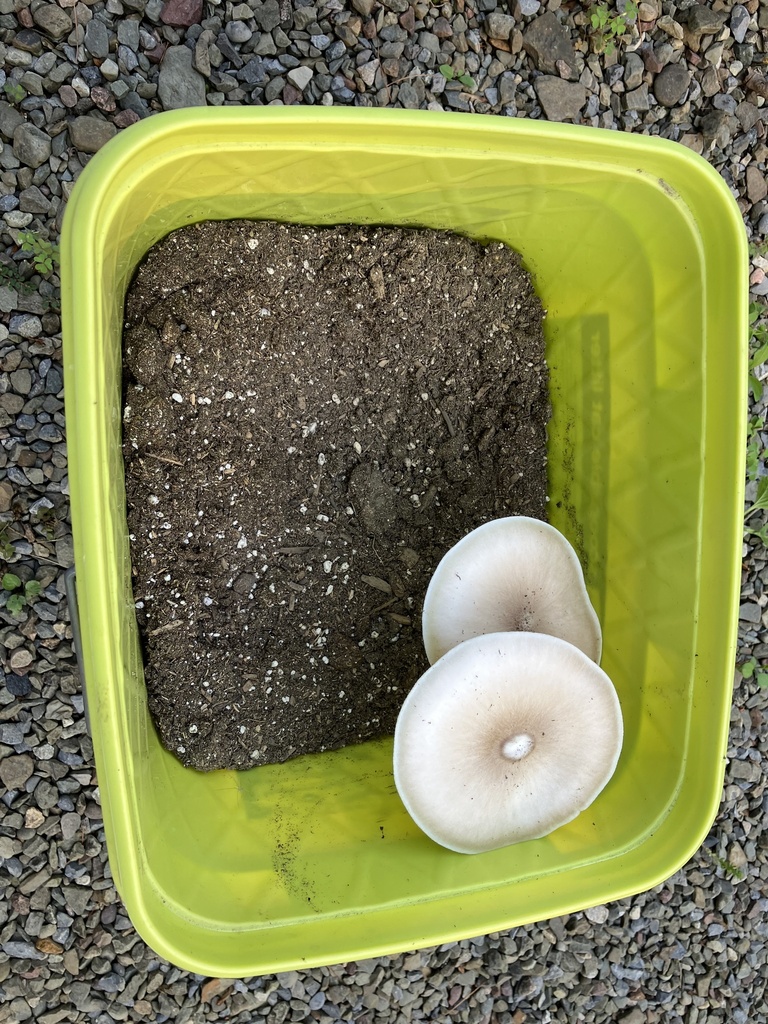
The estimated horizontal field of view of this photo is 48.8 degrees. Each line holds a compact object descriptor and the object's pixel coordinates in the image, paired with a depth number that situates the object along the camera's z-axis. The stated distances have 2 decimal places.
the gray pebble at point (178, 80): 0.40
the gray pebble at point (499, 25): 0.42
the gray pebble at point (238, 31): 0.40
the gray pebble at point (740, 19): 0.45
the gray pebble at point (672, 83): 0.45
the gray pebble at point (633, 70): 0.44
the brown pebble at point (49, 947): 0.43
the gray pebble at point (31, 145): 0.40
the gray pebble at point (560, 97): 0.43
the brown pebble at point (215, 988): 0.45
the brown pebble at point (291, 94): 0.41
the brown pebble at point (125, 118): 0.40
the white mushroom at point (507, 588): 0.36
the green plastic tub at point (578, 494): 0.31
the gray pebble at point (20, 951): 0.43
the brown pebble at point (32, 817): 0.43
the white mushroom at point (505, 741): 0.33
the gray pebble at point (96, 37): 0.40
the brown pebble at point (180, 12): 0.40
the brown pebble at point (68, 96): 0.40
